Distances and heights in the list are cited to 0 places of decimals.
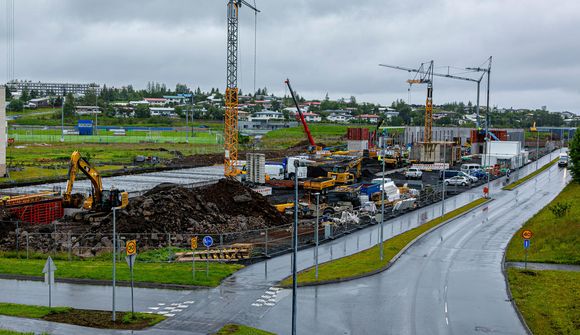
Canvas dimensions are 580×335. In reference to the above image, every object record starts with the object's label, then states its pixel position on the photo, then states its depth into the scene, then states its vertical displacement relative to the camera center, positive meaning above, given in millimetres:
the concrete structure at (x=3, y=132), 69606 -1039
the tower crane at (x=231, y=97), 75250 +3614
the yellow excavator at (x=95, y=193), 44500 -4916
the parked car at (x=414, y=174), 81562 -5641
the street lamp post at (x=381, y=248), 32994 -6318
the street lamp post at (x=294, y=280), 19959 -5092
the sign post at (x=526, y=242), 32438 -5702
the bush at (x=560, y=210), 44969 -5531
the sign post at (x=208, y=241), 28875 -5243
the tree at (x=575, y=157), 70125 -2627
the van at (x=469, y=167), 87900 -5042
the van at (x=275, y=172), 77062 -5400
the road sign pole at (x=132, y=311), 23091 -6908
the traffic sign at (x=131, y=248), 24416 -4799
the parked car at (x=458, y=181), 74562 -5878
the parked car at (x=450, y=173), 78119 -5249
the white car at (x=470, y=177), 76594 -5593
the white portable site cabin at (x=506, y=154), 99438 -3731
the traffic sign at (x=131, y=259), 23984 -5100
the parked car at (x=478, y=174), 83206 -5613
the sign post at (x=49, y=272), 23438 -5517
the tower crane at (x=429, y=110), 123338 +4071
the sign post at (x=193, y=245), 29375 -5676
